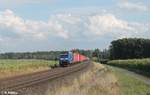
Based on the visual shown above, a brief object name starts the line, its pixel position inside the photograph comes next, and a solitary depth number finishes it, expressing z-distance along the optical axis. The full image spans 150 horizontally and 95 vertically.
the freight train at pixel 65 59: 88.81
